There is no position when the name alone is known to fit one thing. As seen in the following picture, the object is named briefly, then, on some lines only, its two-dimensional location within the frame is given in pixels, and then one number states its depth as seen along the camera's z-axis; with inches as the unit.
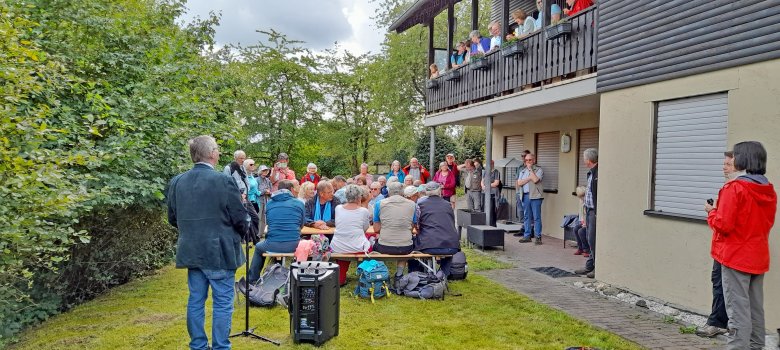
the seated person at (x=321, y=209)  358.3
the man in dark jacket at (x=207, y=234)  180.5
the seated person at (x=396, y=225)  293.7
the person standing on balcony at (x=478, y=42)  506.0
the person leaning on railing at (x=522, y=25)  427.2
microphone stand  213.4
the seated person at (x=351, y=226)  292.7
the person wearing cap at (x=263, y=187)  466.3
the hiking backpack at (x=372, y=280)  279.7
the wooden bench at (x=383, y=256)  287.4
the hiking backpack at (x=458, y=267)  320.5
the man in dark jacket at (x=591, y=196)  333.7
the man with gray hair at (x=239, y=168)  237.3
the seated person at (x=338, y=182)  412.2
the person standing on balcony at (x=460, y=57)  544.5
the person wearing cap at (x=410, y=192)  308.5
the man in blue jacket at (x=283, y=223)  279.0
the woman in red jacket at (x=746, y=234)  174.9
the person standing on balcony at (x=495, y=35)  466.0
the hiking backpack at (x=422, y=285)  278.2
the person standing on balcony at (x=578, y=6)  362.9
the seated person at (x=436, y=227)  294.7
